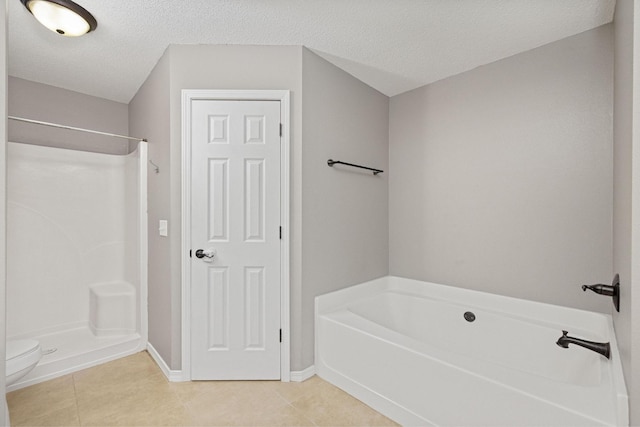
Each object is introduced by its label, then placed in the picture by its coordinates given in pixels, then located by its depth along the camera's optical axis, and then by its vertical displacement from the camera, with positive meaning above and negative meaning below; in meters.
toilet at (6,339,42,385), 1.71 -0.85
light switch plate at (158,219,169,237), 2.26 -0.13
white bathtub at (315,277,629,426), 1.30 -0.82
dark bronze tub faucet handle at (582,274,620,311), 1.46 -0.38
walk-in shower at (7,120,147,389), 2.62 -0.38
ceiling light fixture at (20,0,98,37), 1.66 +1.10
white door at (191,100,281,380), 2.13 -0.20
